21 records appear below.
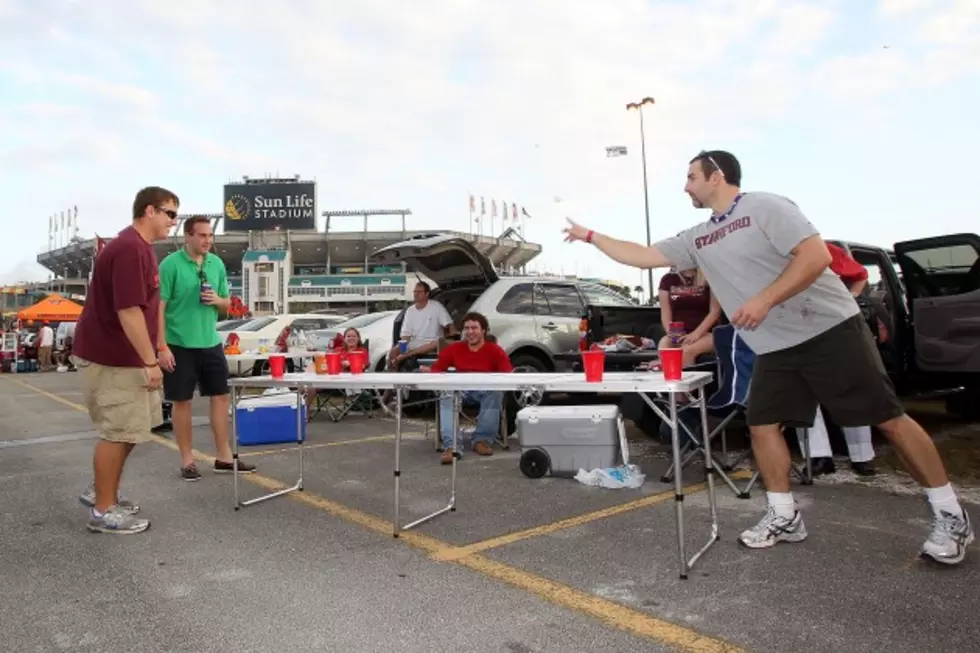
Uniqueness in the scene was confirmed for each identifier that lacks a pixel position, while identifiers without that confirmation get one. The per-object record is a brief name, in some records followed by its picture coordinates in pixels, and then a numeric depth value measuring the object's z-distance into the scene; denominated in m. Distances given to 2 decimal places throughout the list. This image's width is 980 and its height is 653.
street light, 30.27
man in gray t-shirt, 3.02
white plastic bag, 4.71
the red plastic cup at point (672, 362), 3.22
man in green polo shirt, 5.10
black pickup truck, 5.64
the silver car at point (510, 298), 7.60
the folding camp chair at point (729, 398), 4.39
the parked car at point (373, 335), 9.56
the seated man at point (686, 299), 5.90
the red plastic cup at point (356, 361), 4.81
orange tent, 22.44
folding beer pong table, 3.02
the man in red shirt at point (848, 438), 4.77
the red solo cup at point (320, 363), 4.66
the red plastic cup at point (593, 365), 3.37
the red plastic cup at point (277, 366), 4.46
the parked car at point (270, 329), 13.93
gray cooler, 4.98
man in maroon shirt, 3.77
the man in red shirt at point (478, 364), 6.12
